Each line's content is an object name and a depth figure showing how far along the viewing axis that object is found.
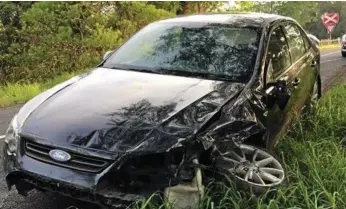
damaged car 3.15
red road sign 26.85
